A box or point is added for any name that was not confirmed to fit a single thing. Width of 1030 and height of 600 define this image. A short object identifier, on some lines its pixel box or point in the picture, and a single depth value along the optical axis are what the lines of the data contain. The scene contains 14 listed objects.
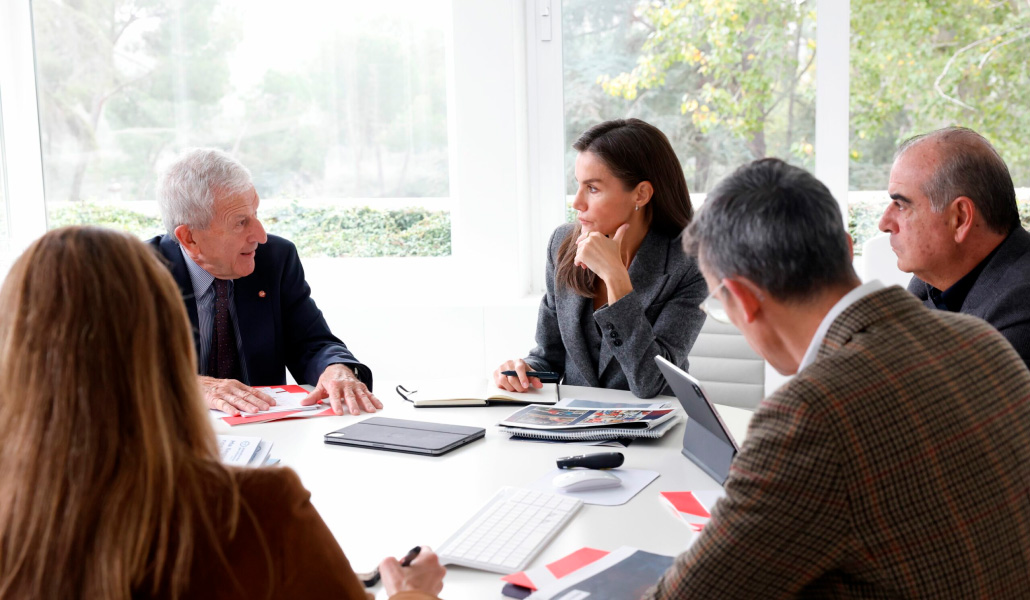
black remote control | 1.76
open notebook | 2.32
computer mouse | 1.67
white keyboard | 1.39
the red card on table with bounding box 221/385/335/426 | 2.22
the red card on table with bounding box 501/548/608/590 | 1.31
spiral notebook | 1.96
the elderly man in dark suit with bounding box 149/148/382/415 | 2.56
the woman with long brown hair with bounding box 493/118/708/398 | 2.51
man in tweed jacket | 0.96
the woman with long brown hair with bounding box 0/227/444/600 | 0.88
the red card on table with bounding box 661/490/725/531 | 1.52
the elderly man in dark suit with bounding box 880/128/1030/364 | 2.11
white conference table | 1.46
